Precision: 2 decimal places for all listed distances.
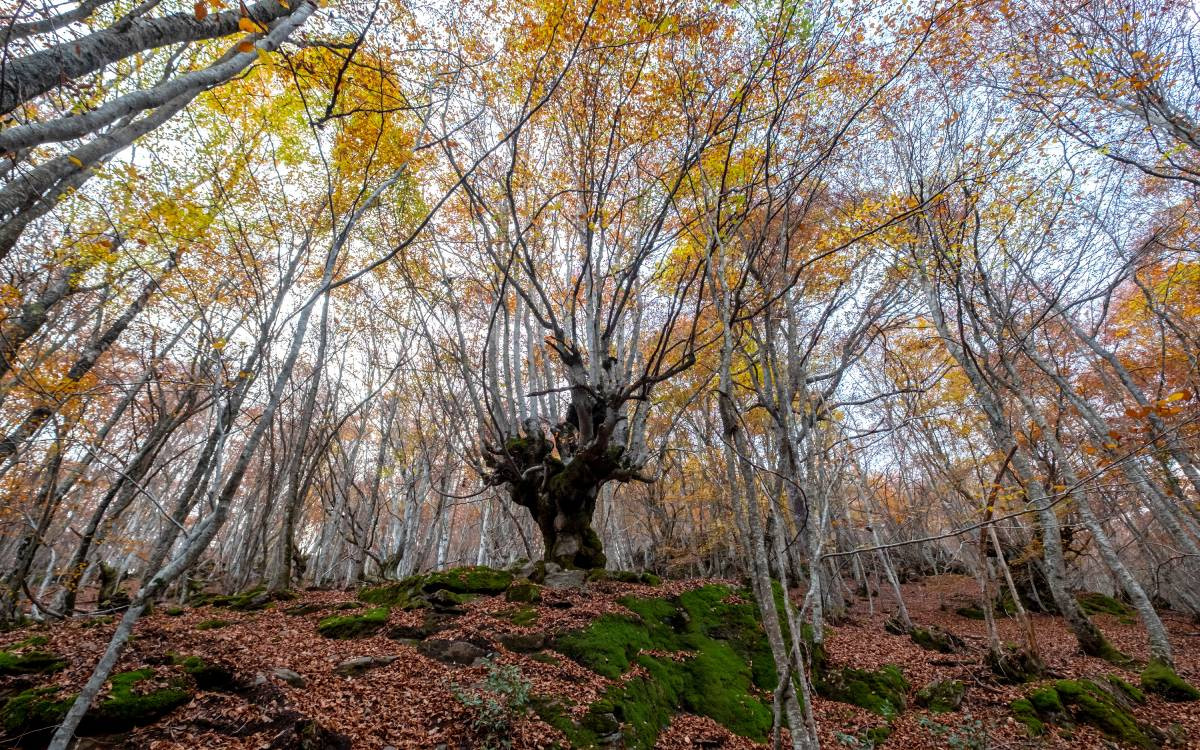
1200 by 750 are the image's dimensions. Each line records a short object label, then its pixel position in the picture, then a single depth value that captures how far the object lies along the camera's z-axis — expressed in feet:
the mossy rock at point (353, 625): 19.85
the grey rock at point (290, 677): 14.03
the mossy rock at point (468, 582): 25.35
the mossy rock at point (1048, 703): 17.24
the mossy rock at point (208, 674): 13.42
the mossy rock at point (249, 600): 25.20
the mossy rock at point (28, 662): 12.75
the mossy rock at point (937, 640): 28.02
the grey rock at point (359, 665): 15.76
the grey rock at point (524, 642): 18.49
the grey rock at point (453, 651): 17.42
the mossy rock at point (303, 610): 22.95
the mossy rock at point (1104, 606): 44.74
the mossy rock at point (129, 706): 11.05
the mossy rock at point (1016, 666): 20.77
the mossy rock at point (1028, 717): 16.30
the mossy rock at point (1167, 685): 19.45
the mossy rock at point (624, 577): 26.55
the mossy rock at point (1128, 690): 18.98
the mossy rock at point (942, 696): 18.88
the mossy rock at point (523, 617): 20.57
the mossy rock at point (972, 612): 45.46
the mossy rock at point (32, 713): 10.54
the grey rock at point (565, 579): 25.67
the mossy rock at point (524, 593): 23.13
